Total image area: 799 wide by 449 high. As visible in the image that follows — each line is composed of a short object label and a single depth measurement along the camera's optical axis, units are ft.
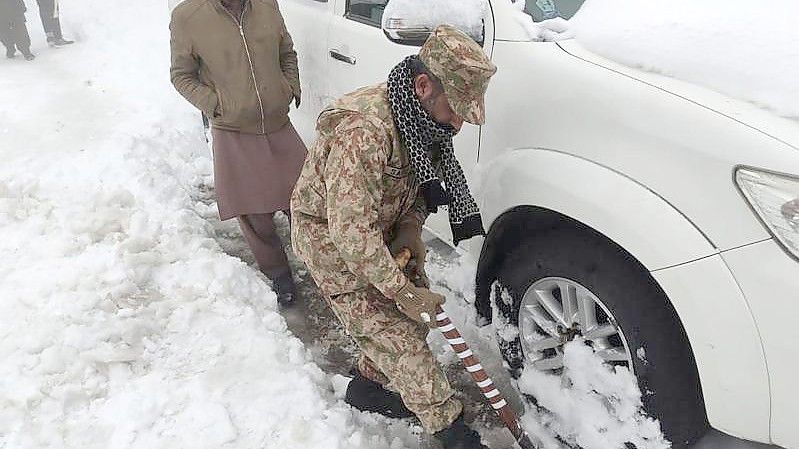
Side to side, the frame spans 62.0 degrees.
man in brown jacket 10.27
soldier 6.62
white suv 5.71
